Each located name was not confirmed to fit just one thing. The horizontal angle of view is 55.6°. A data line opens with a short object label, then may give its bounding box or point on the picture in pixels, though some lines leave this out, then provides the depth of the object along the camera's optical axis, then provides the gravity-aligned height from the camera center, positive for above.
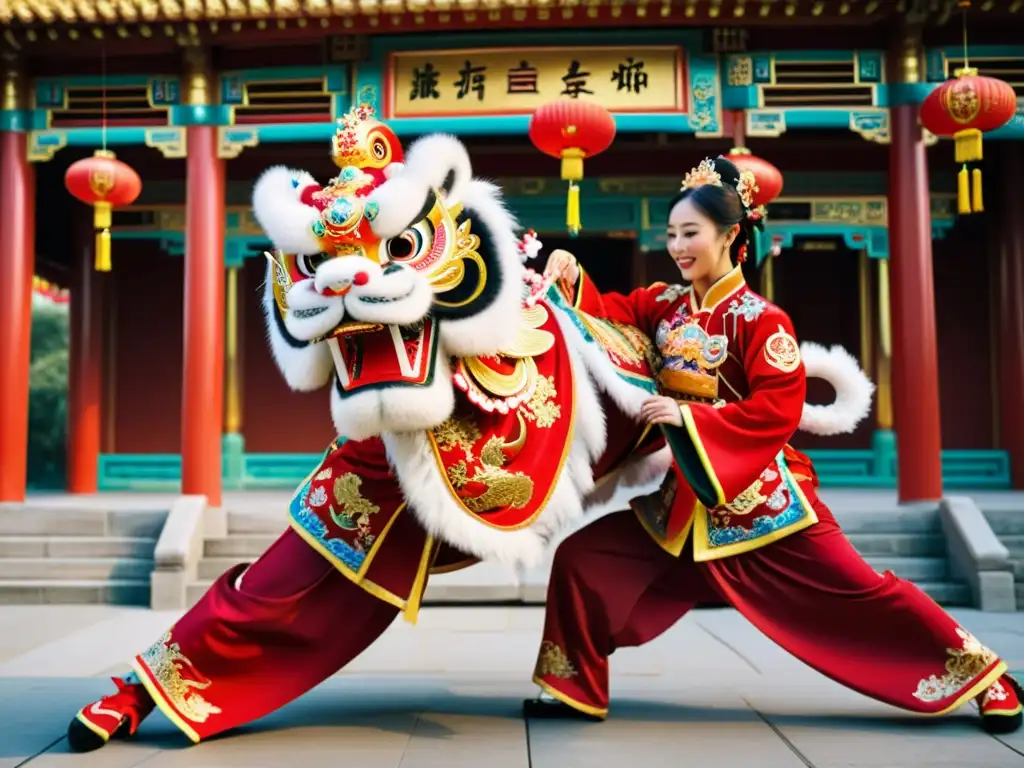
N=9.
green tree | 16.52 +0.16
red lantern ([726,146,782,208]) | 6.59 +1.61
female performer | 2.80 -0.42
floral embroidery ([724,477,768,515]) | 2.94 -0.27
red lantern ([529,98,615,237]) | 6.43 +1.89
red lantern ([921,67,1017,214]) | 6.34 +1.96
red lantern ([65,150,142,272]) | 7.12 +1.74
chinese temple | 7.02 +2.53
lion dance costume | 2.53 -0.01
